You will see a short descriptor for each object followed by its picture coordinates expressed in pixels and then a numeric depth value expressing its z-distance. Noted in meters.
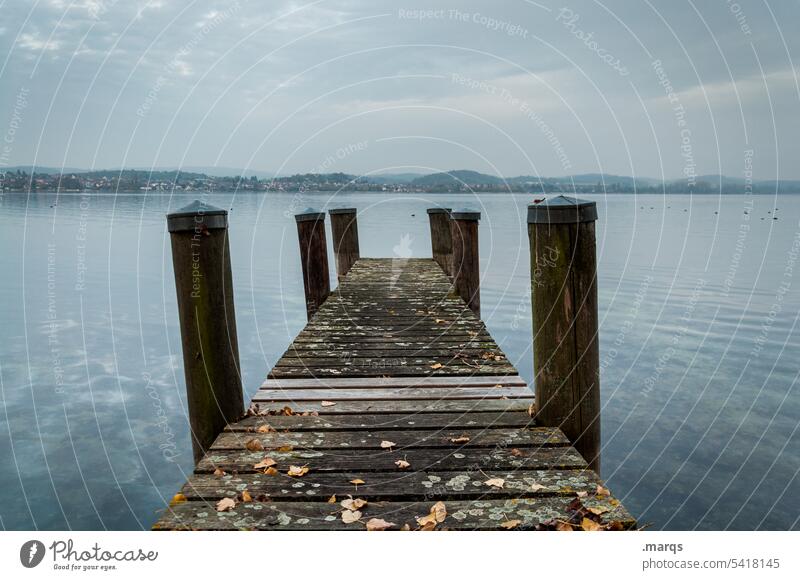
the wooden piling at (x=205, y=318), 3.90
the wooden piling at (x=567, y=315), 3.61
